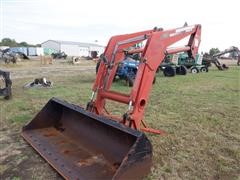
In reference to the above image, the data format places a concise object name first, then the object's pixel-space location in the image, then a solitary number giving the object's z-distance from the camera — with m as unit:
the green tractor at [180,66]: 10.53
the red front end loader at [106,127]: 1.90
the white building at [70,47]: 46.26
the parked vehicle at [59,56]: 28.43
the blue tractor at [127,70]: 7.43
